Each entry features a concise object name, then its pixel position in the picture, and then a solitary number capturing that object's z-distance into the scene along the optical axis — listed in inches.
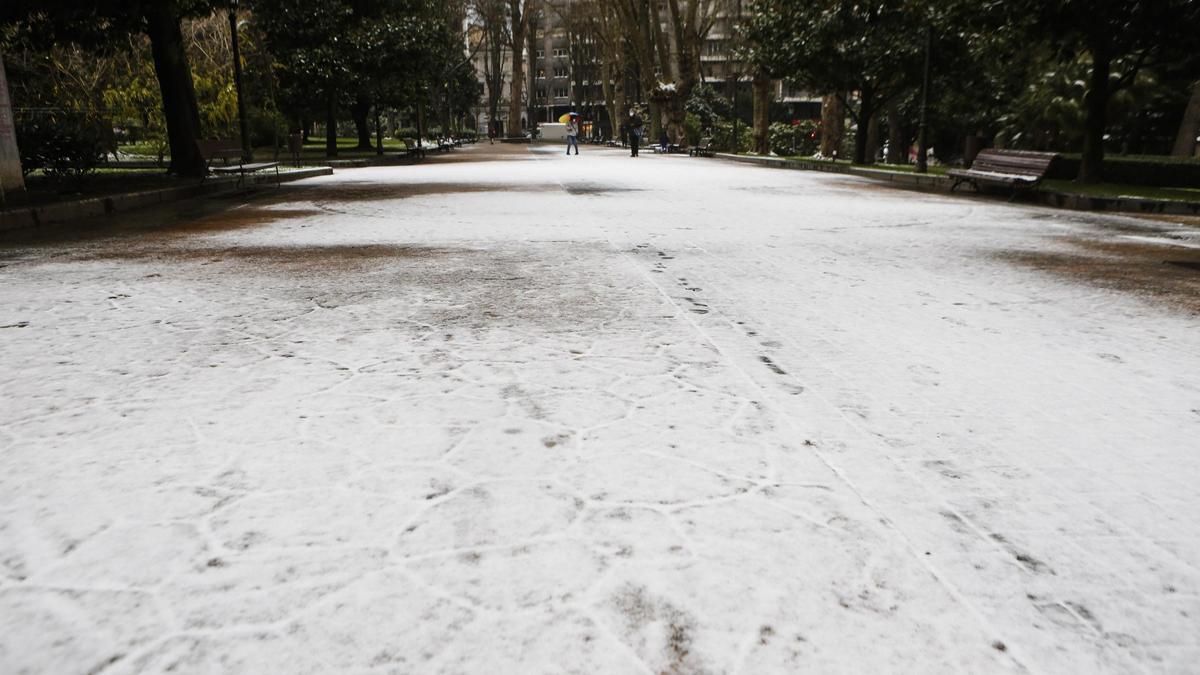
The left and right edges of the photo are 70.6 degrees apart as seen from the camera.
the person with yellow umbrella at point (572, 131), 1529.0
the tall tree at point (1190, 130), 904.9
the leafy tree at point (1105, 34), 566.6
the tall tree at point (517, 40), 2284.7
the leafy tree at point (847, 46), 879.7
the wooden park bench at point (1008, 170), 556.7
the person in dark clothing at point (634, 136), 1423.5
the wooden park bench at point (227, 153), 637.3
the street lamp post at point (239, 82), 807.1
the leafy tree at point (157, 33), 605.9
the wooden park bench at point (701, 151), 1421.0
